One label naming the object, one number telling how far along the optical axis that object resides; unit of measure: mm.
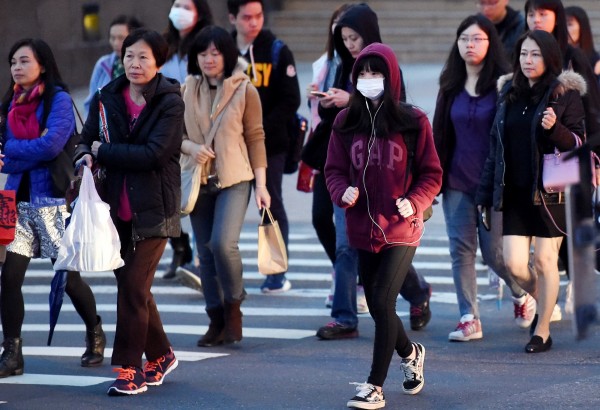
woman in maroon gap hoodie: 13773
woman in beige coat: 17328
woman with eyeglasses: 17562
